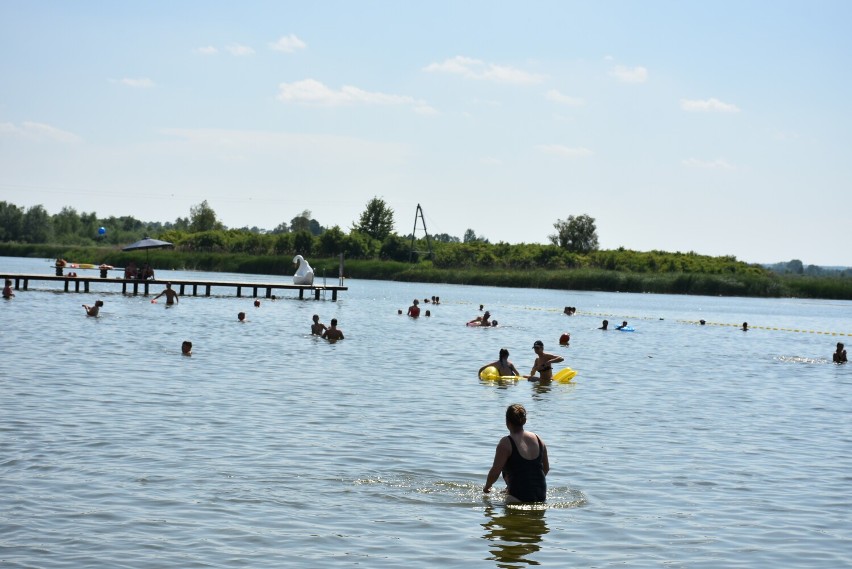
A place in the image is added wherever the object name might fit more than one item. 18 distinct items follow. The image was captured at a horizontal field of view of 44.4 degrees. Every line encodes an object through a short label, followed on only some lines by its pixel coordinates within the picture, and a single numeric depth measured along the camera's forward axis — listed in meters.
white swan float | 71.81
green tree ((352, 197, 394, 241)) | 155.88
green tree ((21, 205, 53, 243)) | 173.38
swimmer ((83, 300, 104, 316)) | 44.36
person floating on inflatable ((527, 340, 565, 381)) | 27.89
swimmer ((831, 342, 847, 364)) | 38.41
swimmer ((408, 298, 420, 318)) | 55.06
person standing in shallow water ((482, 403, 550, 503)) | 13.10
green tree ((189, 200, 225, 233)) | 174.25
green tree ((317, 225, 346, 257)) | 135.25
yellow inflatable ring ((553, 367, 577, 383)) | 28.91
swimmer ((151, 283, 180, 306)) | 57.41
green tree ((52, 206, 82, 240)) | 183.07
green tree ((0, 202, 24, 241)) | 173.38
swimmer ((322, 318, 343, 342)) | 39.94
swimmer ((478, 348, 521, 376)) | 28.39
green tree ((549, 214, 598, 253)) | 144.12
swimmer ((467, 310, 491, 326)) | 50.13
